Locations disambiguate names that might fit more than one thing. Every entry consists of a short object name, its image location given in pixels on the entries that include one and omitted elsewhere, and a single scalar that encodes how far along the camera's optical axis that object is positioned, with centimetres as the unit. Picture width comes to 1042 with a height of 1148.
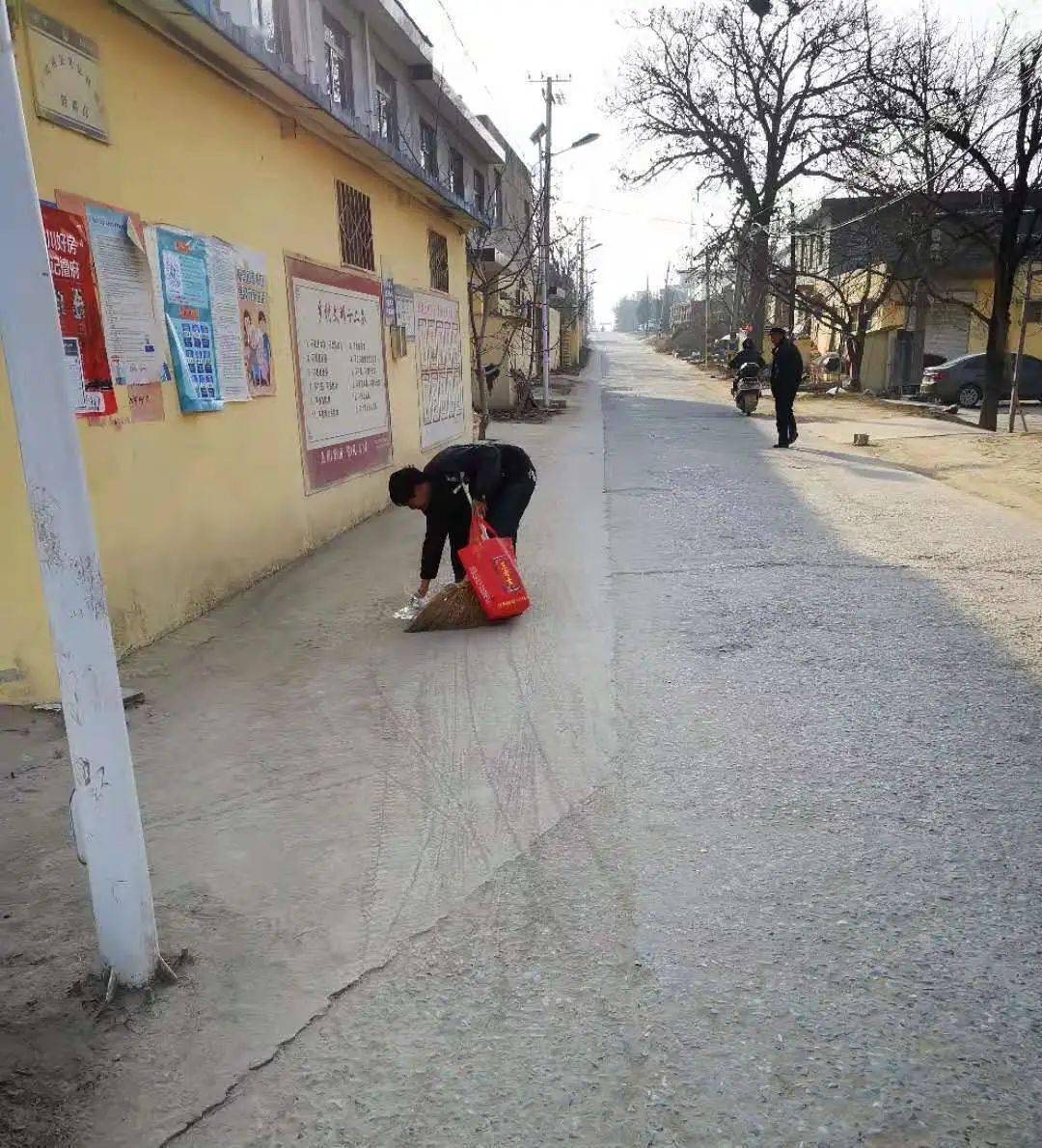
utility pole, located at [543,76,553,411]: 2117
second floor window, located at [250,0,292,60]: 907
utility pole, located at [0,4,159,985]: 182
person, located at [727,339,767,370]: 1925
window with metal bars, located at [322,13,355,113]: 1263
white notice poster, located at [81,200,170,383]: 439
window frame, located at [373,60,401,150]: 1481
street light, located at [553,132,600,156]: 2444
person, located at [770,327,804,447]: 1282
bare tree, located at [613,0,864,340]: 2698
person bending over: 497
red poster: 404
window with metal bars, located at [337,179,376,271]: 785
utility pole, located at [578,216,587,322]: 4794
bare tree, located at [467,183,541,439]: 1582
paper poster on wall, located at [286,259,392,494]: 700
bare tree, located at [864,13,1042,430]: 1394
